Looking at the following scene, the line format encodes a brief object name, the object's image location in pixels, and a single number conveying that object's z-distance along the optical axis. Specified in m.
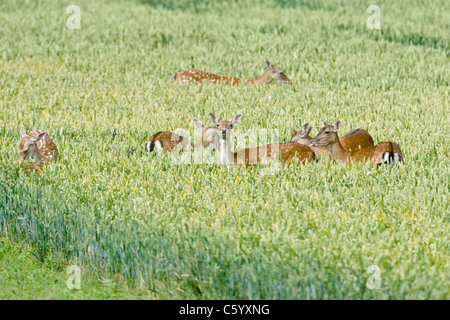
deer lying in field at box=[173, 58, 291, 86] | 16.73
